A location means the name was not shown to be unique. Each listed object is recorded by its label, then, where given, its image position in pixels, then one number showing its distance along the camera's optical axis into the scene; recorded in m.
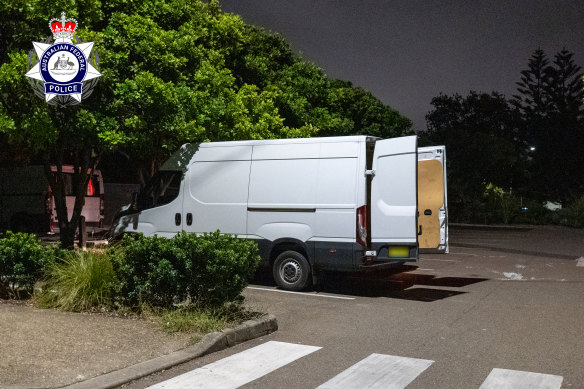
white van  10.15
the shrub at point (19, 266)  8.41
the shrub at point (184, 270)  7.38
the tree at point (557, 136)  48.41
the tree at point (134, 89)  12.03
